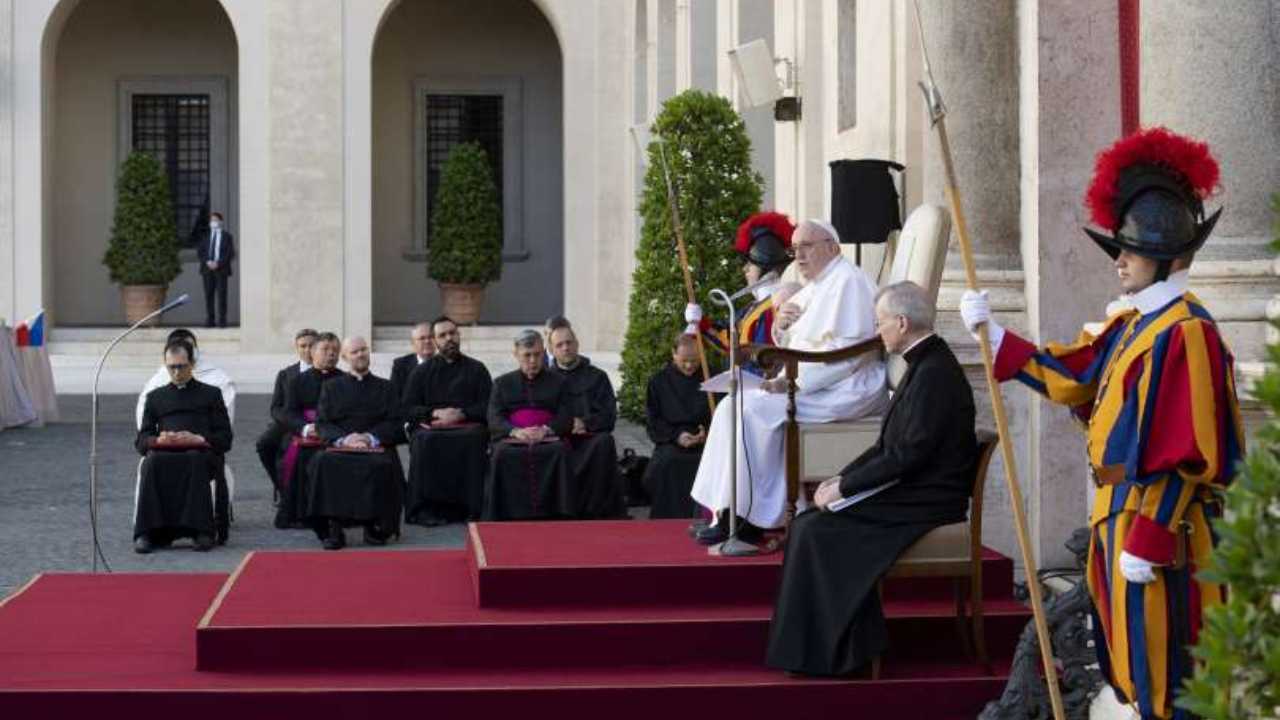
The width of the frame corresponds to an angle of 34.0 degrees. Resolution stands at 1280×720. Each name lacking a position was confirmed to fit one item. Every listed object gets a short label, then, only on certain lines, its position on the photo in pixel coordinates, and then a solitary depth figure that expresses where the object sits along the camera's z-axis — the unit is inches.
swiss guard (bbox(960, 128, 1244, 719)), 196.9
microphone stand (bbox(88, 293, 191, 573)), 389.2
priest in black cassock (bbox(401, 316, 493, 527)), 495.8
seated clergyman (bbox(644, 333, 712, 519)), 456.4
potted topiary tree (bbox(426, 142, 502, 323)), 994.7
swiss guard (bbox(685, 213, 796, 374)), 416.8
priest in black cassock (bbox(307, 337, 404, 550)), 450.6
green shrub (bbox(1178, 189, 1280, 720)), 115.0
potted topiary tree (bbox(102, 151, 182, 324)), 994.1
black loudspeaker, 396.2
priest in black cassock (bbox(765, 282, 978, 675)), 262.8
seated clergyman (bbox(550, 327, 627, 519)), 462.3
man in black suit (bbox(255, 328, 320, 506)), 497.4
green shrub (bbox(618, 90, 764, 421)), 594.2
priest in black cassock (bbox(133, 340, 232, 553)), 446.6
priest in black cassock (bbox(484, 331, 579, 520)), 459.2
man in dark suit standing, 994.7
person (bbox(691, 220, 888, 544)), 309.6
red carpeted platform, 266.1
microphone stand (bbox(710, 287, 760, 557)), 301.7
